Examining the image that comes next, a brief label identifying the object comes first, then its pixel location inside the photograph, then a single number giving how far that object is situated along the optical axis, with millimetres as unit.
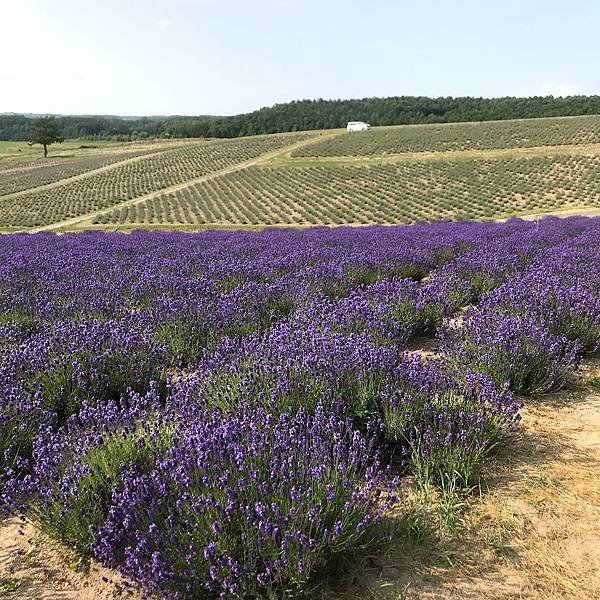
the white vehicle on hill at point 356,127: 83750
